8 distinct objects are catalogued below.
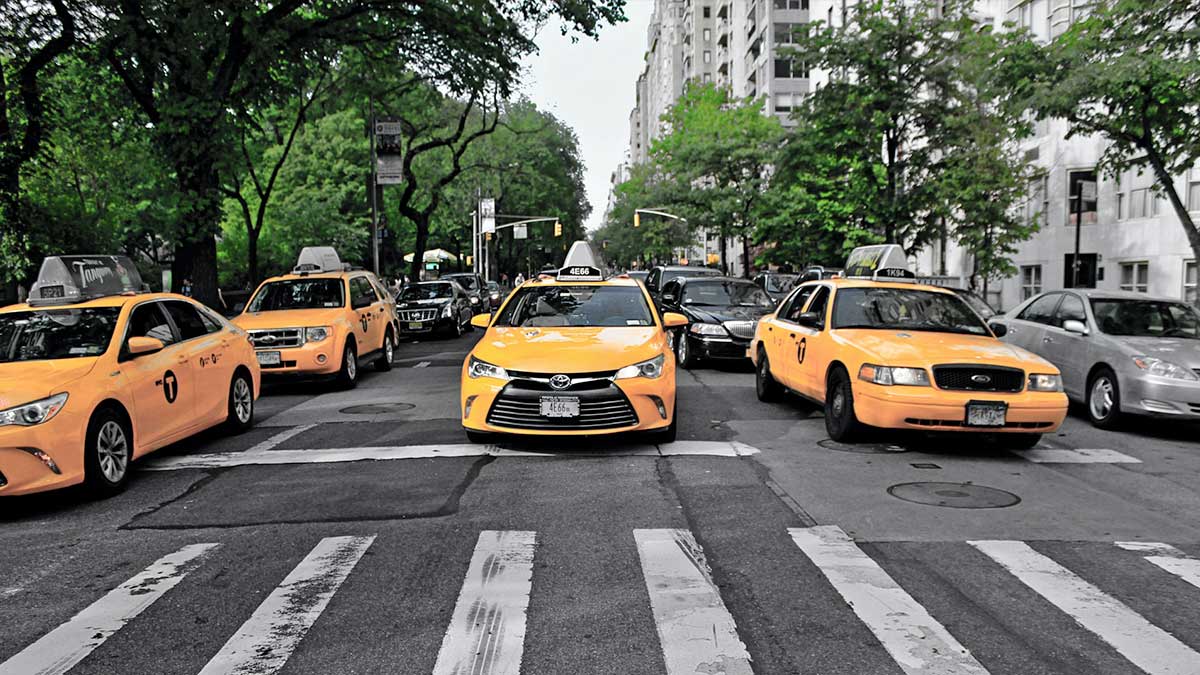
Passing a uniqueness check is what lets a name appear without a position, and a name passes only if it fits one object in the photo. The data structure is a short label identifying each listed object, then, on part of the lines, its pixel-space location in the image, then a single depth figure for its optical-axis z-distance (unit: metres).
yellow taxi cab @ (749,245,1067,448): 8.18
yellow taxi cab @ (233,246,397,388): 13.13
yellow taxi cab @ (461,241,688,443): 8.10
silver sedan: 9.79
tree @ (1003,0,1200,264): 13.39
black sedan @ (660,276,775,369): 15.45
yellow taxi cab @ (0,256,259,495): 6.50
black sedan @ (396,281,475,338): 24.30
